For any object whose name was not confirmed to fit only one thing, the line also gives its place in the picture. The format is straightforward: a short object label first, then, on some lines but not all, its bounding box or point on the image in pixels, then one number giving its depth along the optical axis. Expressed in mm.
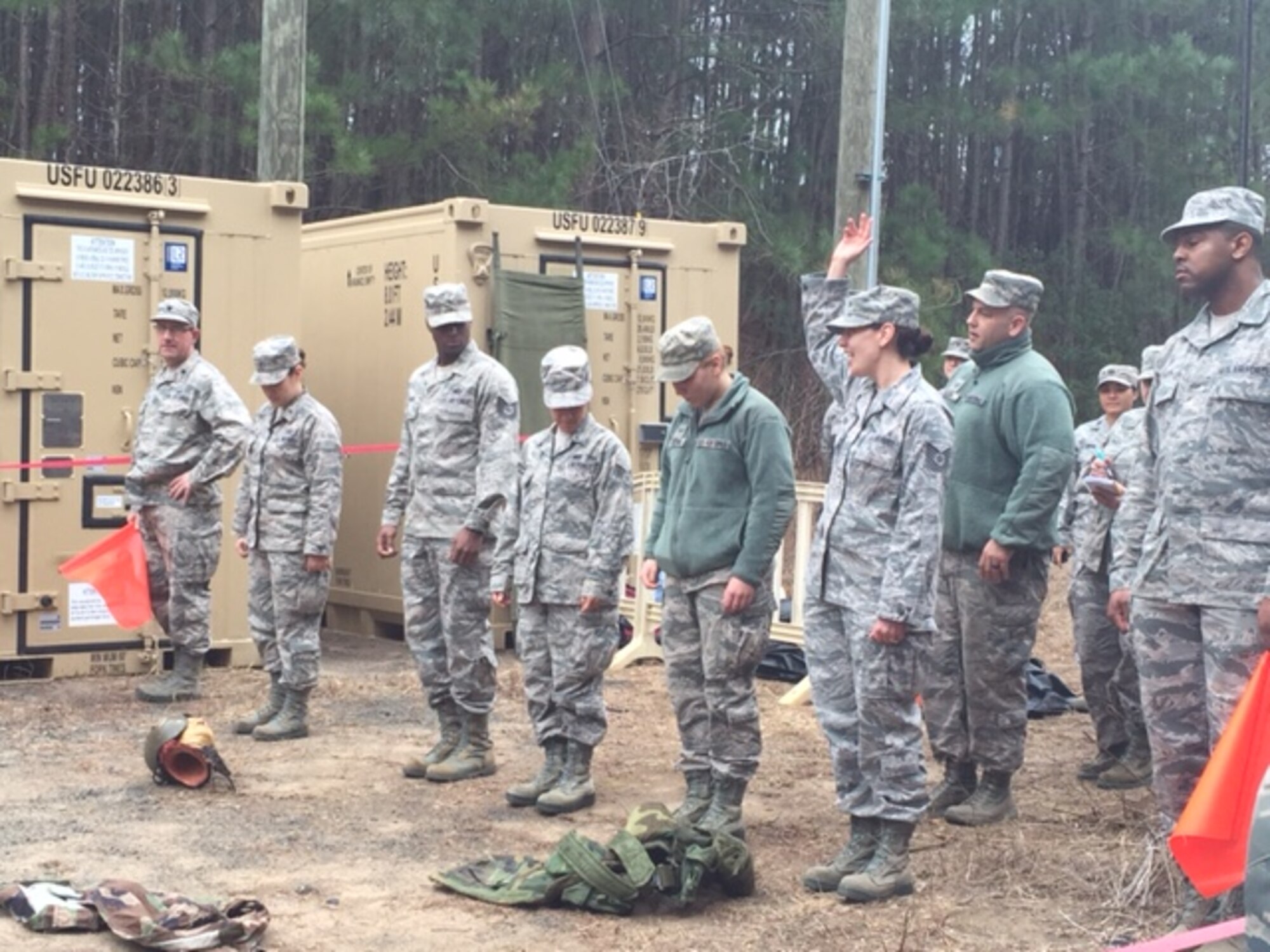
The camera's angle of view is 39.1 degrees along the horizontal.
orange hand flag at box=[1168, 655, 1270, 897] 4500
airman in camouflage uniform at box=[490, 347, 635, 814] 6820
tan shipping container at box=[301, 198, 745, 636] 10734
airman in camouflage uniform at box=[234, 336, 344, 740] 7992
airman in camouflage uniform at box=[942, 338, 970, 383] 10469
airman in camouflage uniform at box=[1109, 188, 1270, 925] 4848
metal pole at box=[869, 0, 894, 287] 11609
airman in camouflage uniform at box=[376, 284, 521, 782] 7309
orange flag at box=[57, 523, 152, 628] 8844
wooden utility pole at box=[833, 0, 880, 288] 11688
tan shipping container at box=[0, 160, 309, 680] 9336
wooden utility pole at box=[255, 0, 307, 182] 11852
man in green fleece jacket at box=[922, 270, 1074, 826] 6555
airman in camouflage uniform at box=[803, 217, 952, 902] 5562
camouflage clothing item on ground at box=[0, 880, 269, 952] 5047
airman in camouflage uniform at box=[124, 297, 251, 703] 8883
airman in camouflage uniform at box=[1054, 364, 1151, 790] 7734
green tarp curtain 10531
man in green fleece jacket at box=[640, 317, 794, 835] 6164
